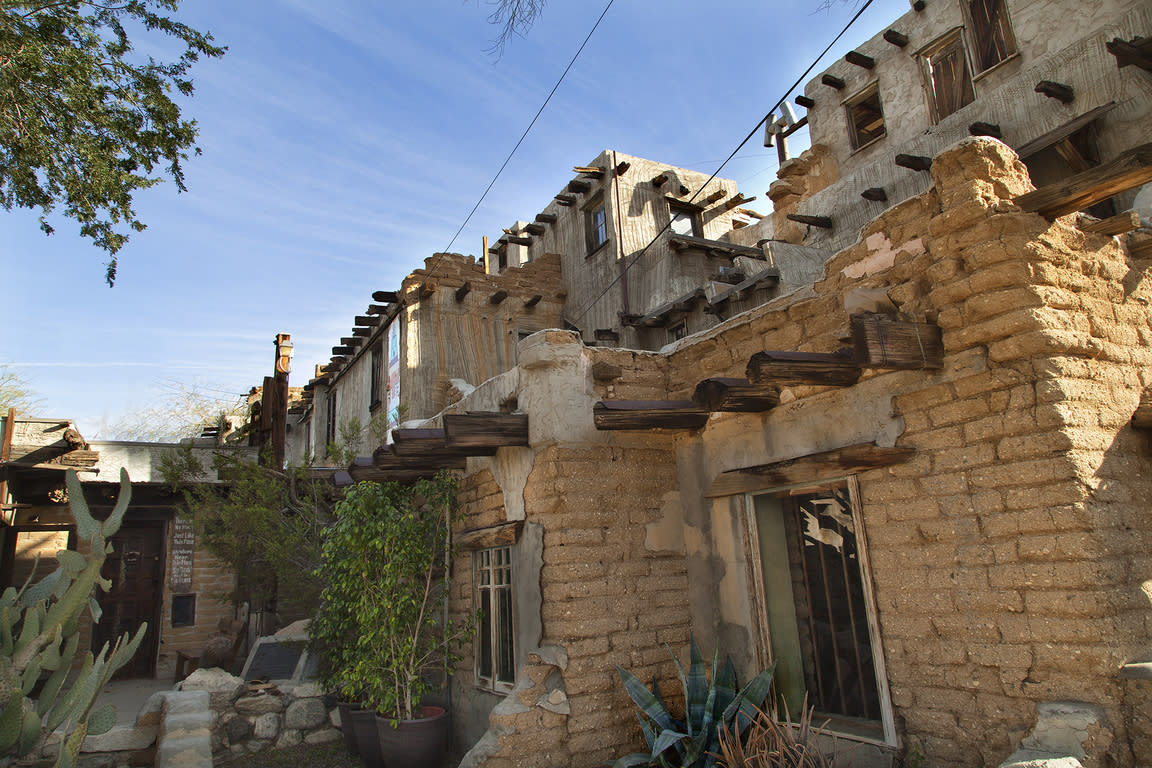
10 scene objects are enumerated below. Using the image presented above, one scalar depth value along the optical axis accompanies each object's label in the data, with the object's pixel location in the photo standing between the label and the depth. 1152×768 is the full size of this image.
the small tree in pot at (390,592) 6.09
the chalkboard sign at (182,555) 12.06
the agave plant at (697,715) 4.31
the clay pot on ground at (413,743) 5.92
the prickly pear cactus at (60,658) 3.41
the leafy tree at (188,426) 28.33
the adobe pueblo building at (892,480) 3.46
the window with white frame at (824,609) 4.27
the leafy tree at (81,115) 5.80
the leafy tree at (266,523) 8.84
